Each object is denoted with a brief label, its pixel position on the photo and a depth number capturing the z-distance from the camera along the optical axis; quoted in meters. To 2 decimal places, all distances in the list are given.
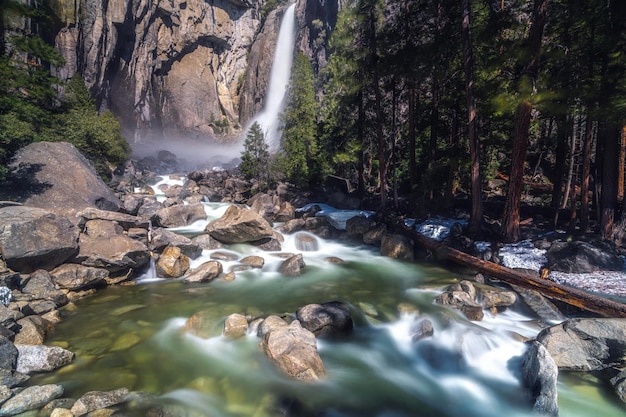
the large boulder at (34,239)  8.46
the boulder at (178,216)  16.66
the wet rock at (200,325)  7.45
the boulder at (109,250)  9.61
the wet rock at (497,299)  8.16
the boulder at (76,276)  8.88
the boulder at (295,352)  5.85
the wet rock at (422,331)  7.30
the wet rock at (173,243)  11.86
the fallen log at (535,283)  7.14
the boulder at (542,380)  5.07
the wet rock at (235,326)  7.26
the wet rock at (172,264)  10.69
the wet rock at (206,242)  12.99
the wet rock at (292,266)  11.41
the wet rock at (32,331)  6.31
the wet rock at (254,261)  11.89
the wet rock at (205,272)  10.42
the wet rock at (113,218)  11.12
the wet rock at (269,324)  7.10
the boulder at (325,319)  7.30
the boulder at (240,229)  13.40
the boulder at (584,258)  9.51
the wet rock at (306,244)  14.56
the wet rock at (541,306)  7.90
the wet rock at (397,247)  12.92
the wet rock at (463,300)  7.80
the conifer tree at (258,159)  26.30
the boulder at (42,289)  8.03
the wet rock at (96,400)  4.61
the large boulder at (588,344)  5.88
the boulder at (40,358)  5.55
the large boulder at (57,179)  12.69
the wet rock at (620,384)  5.28
